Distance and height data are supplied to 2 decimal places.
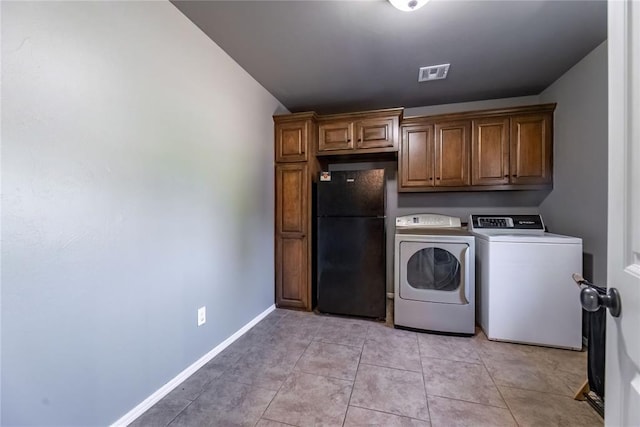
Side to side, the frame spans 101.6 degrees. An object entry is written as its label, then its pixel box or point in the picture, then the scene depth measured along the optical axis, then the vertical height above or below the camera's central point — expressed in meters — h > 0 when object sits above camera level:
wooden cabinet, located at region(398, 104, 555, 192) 2.60 +0.61
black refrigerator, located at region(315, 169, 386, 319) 2.67 -0.35
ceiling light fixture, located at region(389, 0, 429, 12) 1.50 +1.20
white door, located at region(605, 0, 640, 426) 0.53 -0.01
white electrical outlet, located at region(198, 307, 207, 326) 1.87 -0.76
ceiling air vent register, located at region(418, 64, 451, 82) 2.27 +1.24
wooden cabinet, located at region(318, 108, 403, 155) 2.78 +0.85
